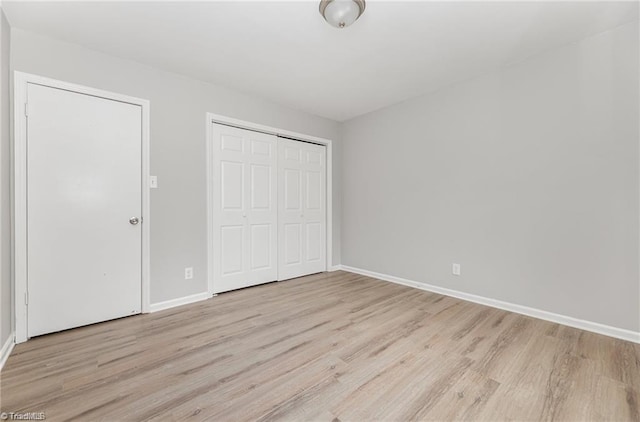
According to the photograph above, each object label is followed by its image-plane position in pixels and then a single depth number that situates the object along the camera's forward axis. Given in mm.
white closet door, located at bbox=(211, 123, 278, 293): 3219
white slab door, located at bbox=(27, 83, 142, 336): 2176
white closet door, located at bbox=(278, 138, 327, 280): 3859
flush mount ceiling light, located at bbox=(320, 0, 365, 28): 1796
